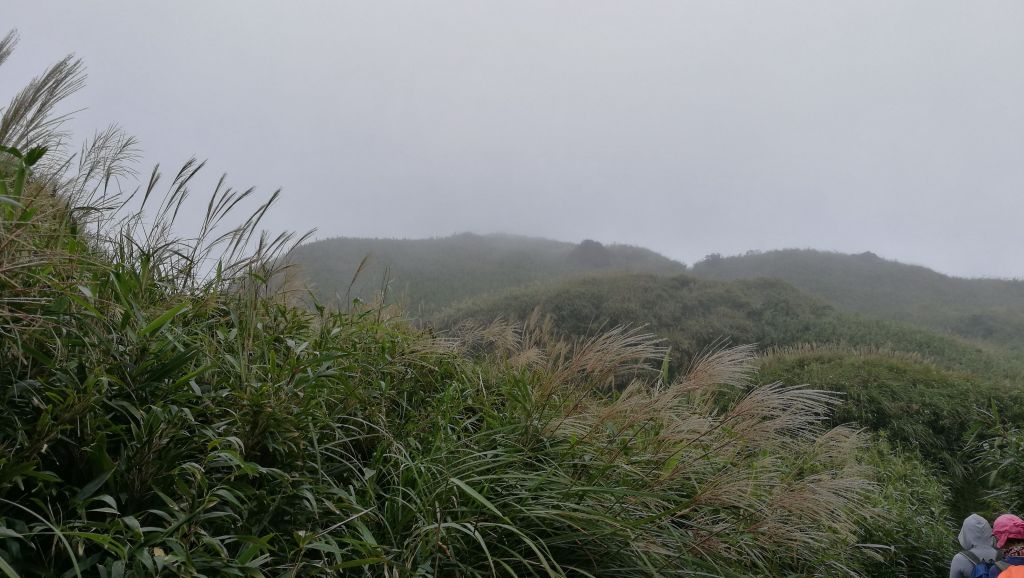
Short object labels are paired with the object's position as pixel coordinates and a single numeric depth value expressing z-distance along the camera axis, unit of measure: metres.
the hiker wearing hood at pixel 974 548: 3.41
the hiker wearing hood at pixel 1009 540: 3.19
